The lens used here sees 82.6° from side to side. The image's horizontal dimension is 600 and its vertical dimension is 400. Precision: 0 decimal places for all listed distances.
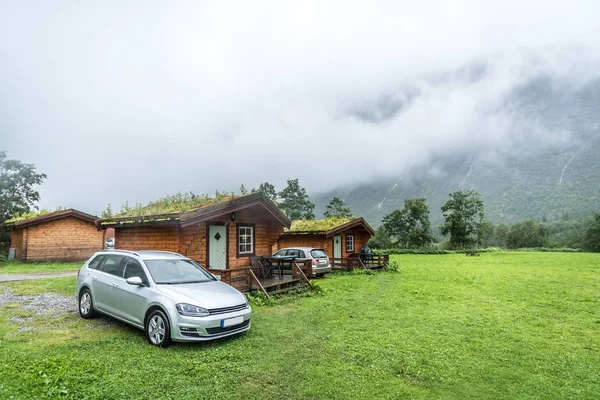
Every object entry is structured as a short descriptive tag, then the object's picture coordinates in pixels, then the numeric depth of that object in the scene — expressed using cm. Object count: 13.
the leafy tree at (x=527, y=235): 7010
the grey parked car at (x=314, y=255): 1781
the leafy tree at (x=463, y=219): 6241
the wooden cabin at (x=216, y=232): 1138
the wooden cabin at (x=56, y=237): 2302
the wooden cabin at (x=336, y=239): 2235
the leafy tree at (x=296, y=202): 6838
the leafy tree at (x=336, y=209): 6906
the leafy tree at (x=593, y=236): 5494
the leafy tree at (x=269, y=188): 7141
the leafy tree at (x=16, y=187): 3177
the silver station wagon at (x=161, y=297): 619
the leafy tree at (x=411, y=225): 6216
